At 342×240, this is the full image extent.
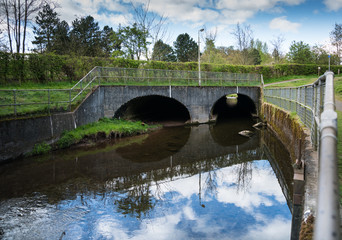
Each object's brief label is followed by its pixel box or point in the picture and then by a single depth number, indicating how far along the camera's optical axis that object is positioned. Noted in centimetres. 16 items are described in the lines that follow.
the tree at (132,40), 2853
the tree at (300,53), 4611
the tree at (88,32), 4191
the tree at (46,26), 3881
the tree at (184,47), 6359
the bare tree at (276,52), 5641
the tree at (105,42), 4402
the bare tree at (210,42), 5159
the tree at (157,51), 3423
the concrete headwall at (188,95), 1773
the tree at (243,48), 4769
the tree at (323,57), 4553
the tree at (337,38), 4372
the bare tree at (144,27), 3070
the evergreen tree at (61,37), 3152
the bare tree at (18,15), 2444
